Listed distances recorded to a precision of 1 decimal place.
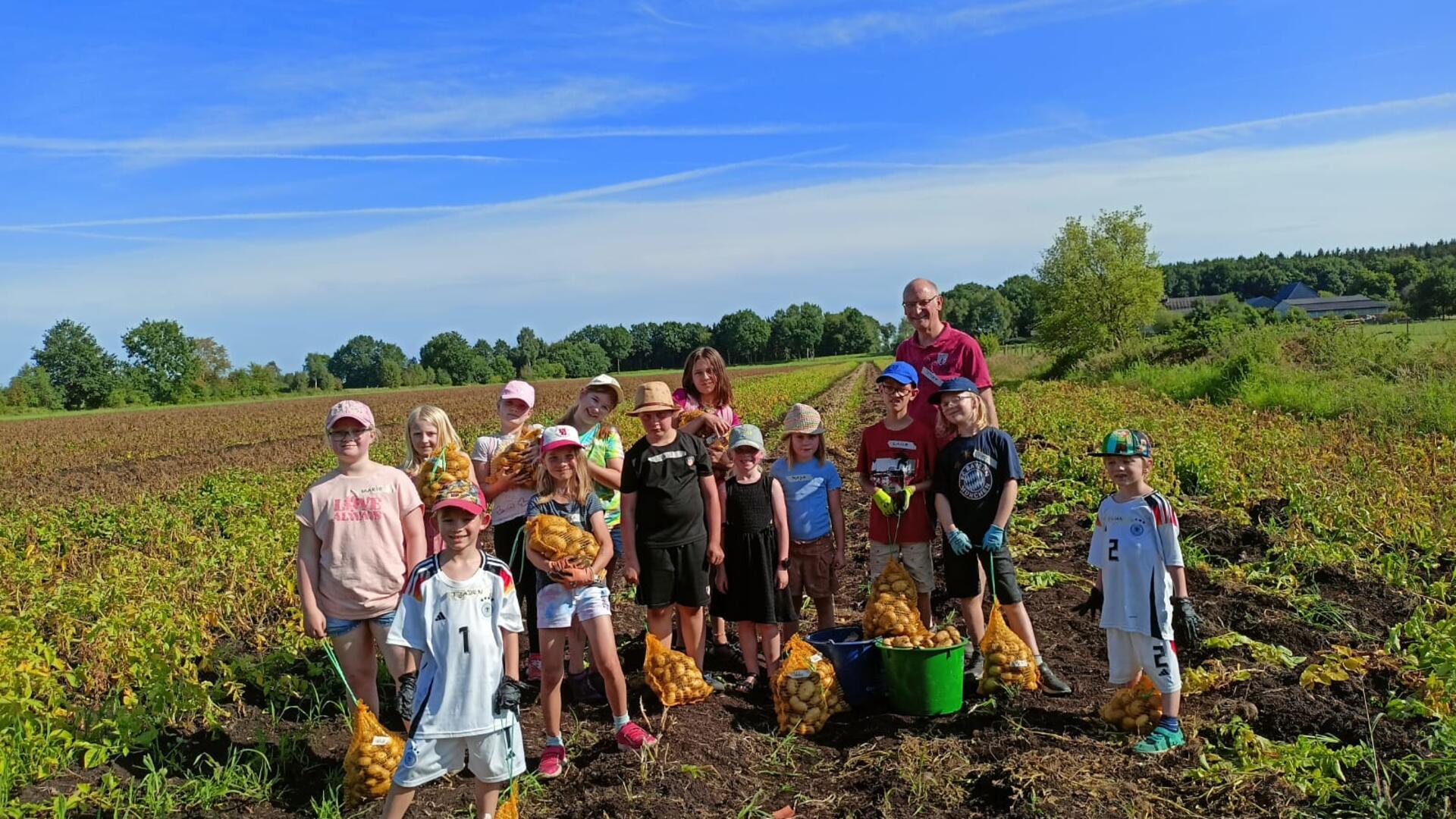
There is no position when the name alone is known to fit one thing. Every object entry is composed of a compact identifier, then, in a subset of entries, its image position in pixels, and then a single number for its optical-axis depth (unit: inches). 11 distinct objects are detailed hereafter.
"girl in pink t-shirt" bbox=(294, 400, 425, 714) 162.7
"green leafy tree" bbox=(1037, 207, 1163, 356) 1743.4
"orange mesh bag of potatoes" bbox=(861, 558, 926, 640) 187.8
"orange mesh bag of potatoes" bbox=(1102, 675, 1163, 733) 166.1
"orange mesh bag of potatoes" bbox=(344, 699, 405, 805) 152.9
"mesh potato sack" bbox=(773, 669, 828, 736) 179.8
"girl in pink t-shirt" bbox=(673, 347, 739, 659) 213.6
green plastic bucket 177.5
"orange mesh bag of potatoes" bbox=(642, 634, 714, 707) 188.2
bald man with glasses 209.5
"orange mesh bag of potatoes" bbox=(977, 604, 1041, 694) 184.9
